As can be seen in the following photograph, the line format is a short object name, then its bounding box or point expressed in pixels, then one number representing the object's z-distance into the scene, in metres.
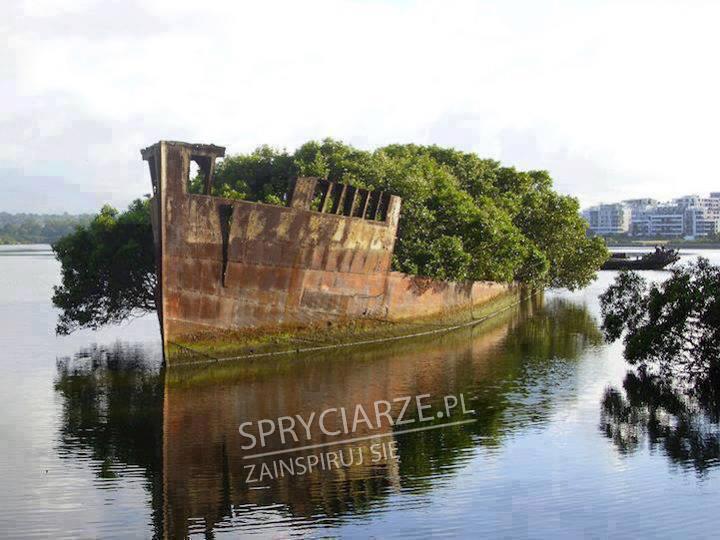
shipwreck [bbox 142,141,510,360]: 29.53
